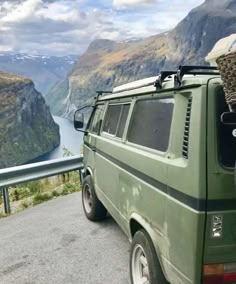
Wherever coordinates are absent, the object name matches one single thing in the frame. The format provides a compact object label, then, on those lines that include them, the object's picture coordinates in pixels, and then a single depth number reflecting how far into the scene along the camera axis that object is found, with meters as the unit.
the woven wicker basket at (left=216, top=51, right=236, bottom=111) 2.46
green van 2.79
